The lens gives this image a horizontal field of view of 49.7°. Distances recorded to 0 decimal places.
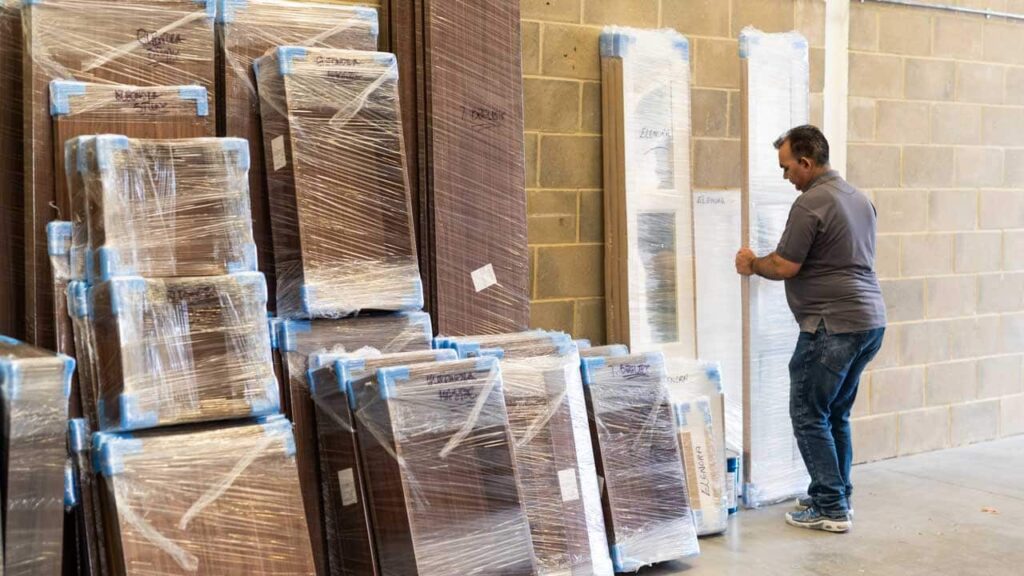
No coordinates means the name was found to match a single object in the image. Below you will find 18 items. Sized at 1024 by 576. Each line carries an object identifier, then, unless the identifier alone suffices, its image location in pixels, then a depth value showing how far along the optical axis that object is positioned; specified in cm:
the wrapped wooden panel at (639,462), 399
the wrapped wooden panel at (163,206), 318
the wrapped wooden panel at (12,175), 349
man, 448
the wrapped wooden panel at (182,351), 305
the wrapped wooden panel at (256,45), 378
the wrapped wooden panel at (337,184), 367
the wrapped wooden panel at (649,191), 471
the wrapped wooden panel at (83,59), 338
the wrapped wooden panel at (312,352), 363
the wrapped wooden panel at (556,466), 373
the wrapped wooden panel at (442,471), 329
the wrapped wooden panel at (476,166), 413
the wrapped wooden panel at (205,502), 291
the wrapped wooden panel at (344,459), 346
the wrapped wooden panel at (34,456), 275
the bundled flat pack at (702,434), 452
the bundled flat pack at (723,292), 507
